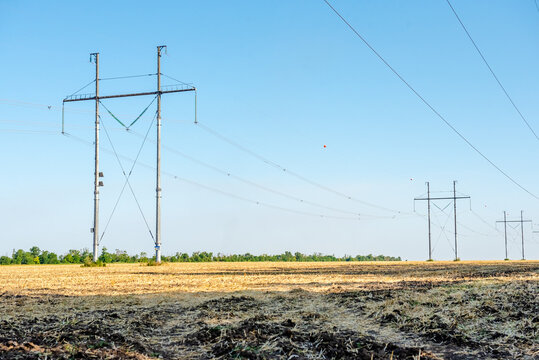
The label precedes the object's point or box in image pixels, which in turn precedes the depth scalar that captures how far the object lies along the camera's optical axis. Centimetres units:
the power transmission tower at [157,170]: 4119
